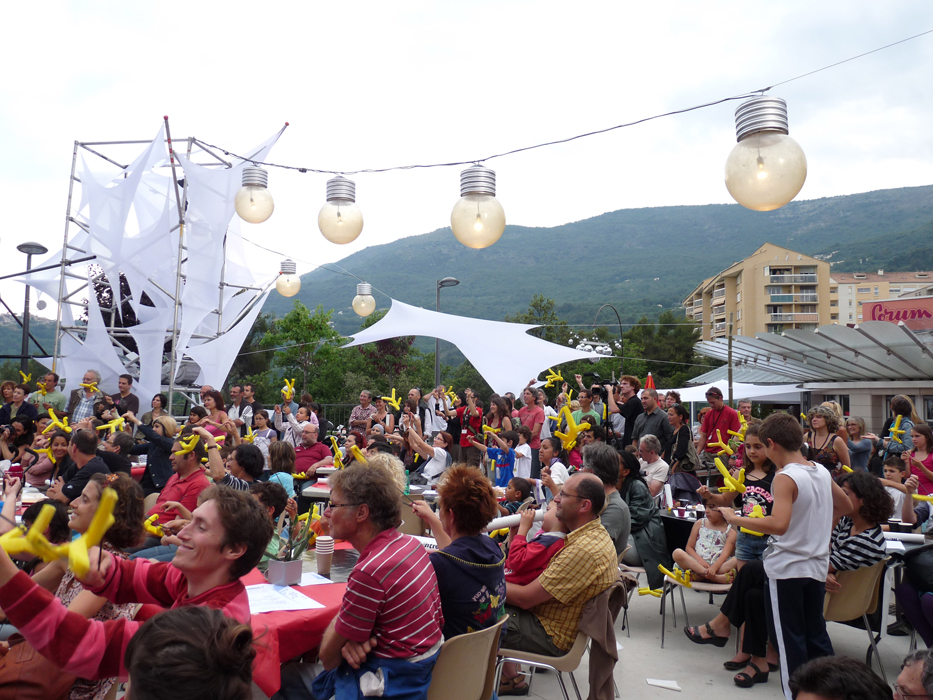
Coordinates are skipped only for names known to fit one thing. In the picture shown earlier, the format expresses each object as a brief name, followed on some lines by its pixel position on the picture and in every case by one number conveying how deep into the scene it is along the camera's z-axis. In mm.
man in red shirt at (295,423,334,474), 7465
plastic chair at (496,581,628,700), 3010
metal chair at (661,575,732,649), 4289
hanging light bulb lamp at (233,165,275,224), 5762
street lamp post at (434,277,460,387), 15197
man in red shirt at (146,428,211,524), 4258
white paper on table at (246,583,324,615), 2625
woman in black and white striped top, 3734
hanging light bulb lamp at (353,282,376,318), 14596
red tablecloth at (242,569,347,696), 2146
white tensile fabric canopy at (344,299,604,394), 11227
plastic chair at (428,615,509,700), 2312
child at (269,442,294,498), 5105
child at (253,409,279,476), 8102
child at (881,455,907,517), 5039
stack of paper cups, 3188
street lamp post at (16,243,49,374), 13831
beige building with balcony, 67750
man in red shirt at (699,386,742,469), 7434
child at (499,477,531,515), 4523
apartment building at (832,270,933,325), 74375
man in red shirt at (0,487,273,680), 1955
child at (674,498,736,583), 4422
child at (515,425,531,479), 6977
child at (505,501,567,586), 3166
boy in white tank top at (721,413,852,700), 3150
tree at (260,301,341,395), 24781
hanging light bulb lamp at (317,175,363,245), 5371
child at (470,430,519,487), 6953
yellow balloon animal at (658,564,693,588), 4262
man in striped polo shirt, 2156
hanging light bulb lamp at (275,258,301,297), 12973
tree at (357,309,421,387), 28562
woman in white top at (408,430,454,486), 7348
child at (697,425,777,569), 3949
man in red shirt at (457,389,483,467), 8742
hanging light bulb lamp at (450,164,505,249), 4668
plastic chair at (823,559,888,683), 3809
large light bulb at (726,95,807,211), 3441
